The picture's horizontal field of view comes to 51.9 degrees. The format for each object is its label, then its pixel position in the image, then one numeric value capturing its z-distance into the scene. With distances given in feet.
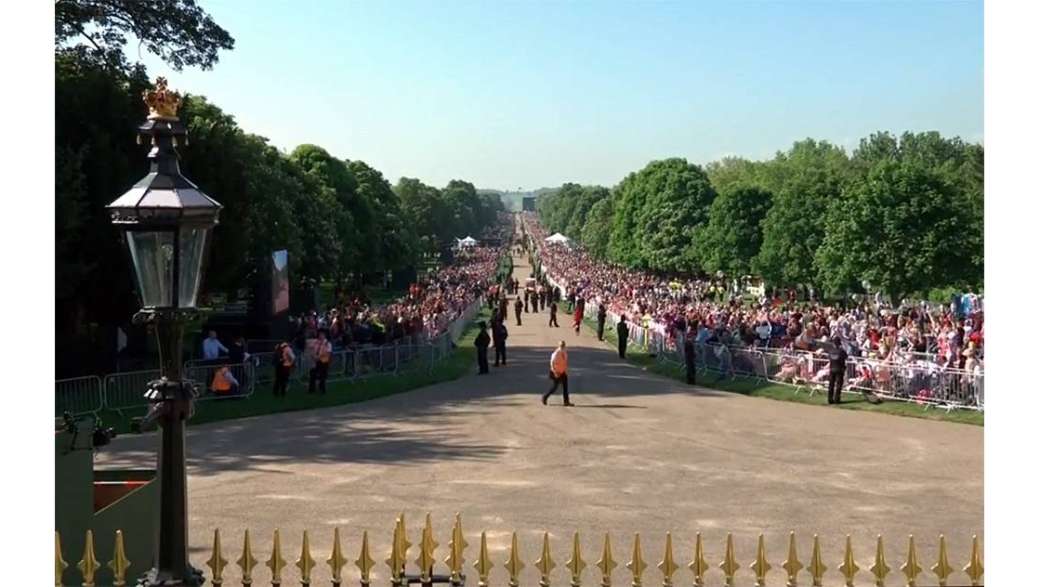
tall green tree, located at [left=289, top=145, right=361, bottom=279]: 202.59
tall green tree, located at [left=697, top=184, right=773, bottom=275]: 264.11
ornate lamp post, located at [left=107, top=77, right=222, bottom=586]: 20.43
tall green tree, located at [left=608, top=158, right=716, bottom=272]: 306.76
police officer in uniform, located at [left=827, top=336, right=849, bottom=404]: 78.59
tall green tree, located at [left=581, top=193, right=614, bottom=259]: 448.24
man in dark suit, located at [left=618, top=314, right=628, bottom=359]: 119.96
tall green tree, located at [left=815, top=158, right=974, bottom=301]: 160.97
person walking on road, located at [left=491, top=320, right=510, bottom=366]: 110.42
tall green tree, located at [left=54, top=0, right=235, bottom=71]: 91.40
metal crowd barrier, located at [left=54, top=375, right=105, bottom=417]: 70.54
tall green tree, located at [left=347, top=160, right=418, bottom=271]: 254.00
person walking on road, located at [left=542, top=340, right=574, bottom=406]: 77.05
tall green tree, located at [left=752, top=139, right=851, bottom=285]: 224.94
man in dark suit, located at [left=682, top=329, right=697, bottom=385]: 95.50
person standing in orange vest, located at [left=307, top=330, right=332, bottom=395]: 85.30
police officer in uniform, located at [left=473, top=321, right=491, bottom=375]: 102.58
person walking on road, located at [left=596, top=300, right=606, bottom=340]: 146.32
